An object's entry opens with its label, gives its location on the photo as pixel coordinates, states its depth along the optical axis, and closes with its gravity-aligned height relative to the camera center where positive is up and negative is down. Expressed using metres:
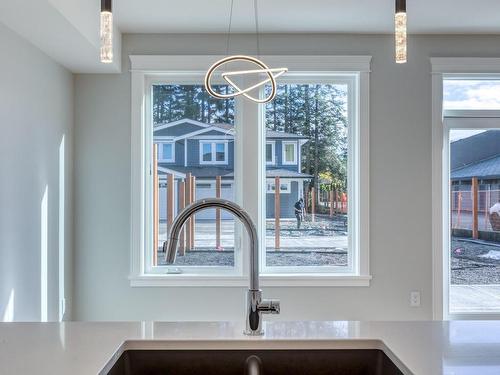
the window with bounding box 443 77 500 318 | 3.50 -0.04
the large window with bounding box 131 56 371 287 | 3.51 +0.15
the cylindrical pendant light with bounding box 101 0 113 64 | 1.17 +0.45
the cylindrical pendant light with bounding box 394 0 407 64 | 1.21 +0.46
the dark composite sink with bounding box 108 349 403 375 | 1.18 -0.46
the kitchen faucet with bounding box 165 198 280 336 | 1.07 -0.16
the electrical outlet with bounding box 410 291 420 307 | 3.42 -0.85
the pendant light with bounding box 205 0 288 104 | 2.25 +0.67
